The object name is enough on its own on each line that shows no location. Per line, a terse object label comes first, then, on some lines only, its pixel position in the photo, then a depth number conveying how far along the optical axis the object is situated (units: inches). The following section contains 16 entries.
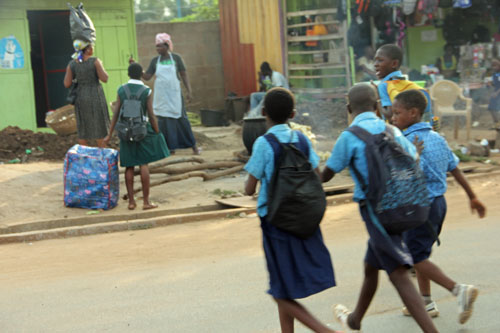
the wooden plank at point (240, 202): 303.9
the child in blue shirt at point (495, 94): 509.4
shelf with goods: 575.2
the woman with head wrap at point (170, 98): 431.8
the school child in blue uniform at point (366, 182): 140.2
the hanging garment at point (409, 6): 545.3
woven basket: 458.6
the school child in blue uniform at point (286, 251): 140.0
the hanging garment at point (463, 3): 520.1
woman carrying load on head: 337.1
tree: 1429.6
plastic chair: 483.8
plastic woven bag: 302.0
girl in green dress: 296.2
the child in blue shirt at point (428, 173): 155.6
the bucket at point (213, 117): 614.5
